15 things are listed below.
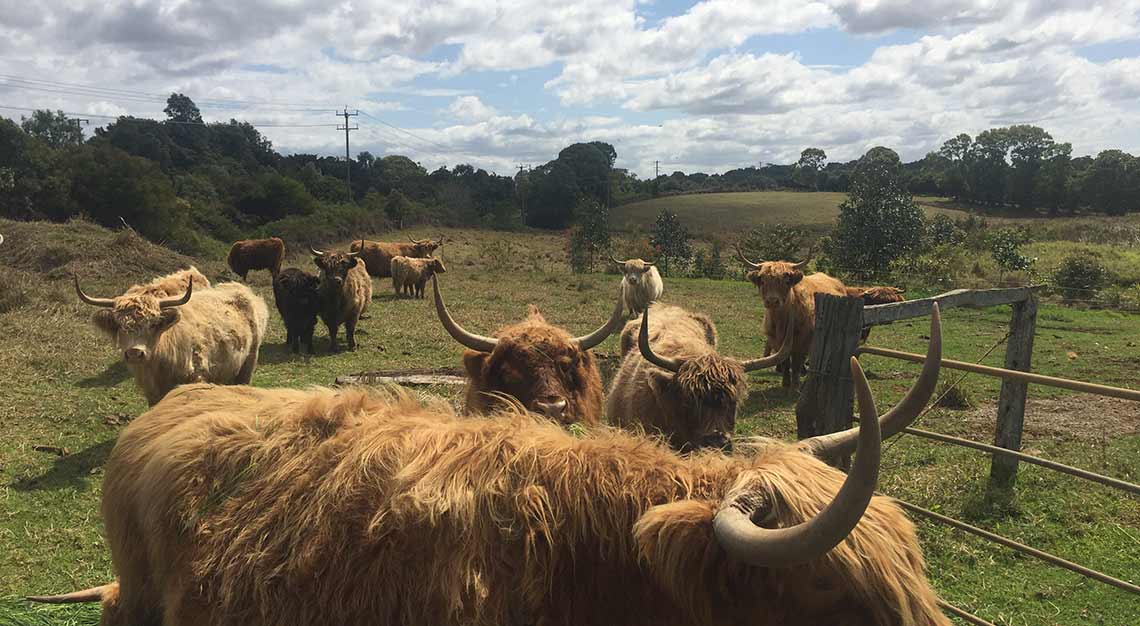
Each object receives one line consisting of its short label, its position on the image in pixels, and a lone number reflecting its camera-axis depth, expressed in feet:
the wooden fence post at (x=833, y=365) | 15.11
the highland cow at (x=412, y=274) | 80.89
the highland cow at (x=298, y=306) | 45.16
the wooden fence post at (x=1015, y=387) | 20.10
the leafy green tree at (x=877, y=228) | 92.73
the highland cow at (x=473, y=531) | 5.95
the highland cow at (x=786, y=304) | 37.81
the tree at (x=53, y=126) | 243.19
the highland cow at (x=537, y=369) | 15.78
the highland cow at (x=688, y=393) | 17.29
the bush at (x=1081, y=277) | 70.93
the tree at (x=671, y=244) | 111.96
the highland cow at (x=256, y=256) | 80.38
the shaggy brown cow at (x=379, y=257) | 90.89
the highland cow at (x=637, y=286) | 59.52
